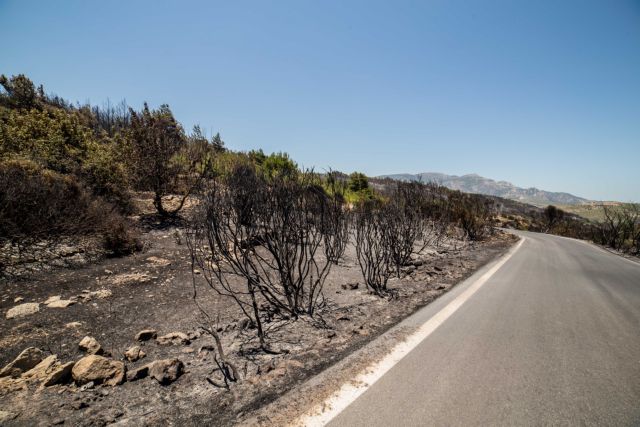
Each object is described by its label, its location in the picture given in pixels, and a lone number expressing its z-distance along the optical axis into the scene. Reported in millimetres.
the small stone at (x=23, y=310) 3887
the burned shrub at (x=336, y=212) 5059
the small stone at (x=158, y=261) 6496
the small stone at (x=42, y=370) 2566
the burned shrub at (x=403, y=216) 6693
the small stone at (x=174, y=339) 3426
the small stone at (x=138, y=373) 2559
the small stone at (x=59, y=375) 2443
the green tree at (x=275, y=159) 14987
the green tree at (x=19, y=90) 26641
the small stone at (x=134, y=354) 3078
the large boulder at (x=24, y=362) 2575
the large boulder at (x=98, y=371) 2490
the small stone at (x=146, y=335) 3512
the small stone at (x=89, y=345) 3170
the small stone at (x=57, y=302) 4258
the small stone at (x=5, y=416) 2033
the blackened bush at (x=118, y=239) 6910
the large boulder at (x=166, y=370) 2502
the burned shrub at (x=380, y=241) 5339
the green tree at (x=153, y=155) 9914
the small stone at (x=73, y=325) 3738
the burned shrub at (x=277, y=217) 4125
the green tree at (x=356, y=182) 20867
